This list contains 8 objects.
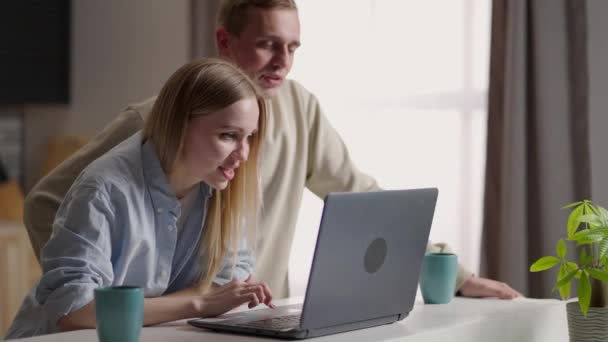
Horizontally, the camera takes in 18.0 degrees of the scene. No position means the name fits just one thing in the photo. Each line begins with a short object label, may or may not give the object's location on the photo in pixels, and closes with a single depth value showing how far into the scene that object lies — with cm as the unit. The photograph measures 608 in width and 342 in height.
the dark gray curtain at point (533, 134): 548
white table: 347
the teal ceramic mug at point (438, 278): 398
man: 420
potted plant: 370
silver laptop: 342
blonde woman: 359
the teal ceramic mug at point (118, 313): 330
